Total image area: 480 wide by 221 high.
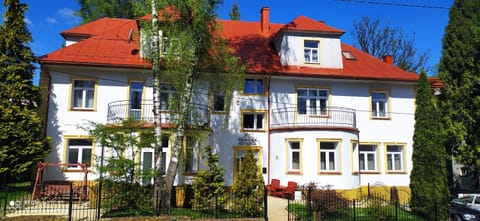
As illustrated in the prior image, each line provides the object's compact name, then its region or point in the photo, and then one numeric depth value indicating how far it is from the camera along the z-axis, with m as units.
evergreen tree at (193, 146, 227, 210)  12.64
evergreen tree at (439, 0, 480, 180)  18.78
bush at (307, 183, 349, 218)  12.52
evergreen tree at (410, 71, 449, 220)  13.82
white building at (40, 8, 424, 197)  17.38
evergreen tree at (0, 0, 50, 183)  15.13
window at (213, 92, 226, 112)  18.83
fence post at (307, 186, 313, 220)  12.02
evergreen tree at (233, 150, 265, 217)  11.87
